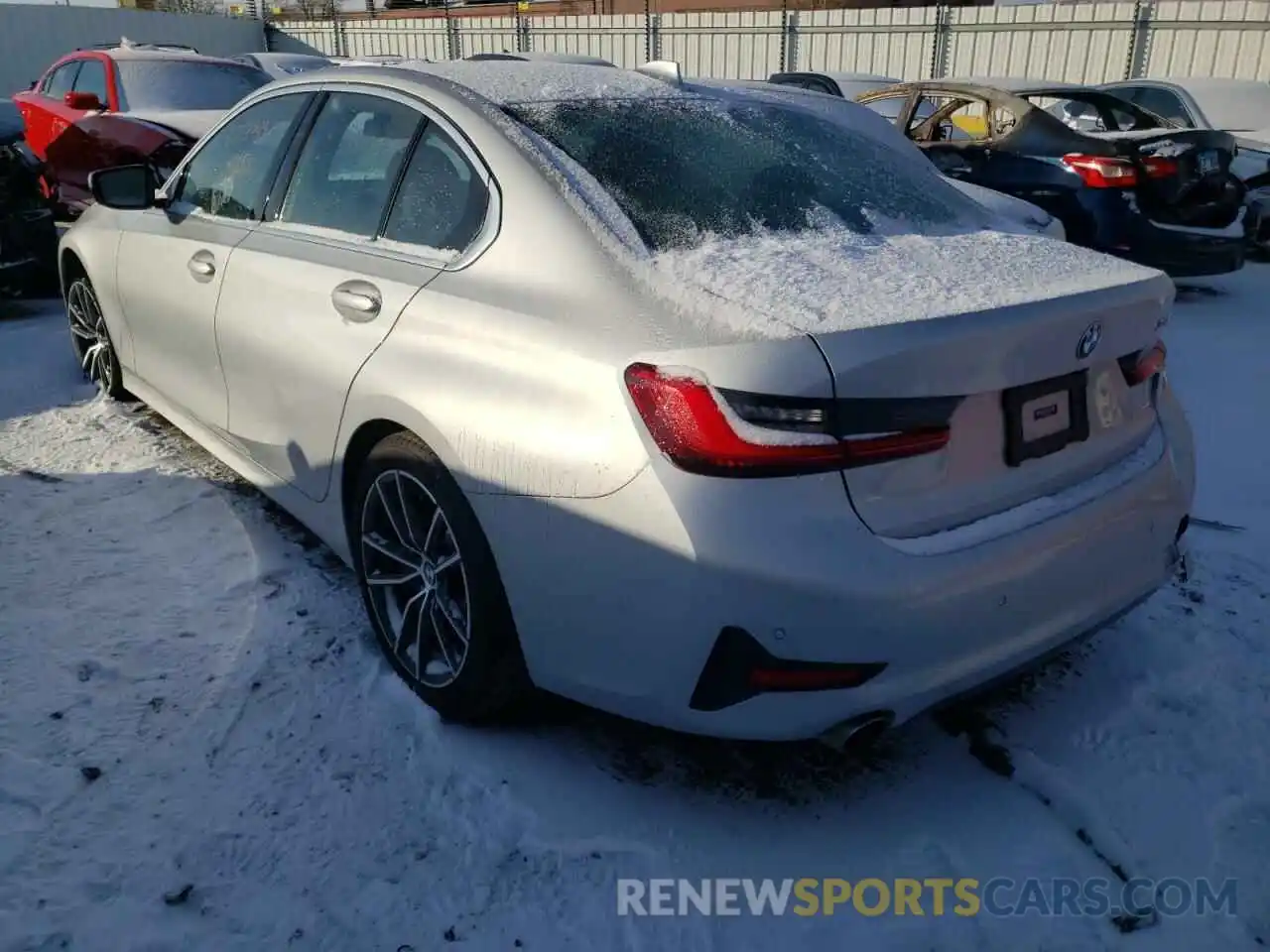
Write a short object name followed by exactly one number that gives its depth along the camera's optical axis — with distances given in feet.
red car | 23.63
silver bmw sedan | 6.36
